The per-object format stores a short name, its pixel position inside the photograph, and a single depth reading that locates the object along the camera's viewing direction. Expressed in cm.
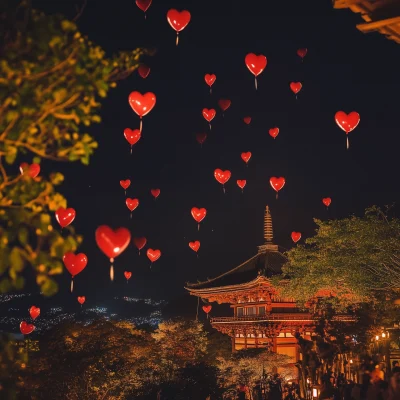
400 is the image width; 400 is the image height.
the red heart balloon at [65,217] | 1595
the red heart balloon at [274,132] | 2061
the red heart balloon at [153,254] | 2491
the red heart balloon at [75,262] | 1736
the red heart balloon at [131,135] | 1656
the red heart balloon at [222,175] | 2098
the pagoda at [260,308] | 2789
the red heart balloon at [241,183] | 2342
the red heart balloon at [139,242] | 2427
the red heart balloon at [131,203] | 2212
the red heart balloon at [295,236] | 2779
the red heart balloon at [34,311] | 2816
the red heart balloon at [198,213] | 2156
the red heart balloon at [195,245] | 2754
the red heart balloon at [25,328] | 2977
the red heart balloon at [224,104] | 1933
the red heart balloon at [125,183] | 2132
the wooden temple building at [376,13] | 523
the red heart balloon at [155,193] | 2464
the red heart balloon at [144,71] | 1614
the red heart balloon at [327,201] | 2534
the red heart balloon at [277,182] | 2048
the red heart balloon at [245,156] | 2122
